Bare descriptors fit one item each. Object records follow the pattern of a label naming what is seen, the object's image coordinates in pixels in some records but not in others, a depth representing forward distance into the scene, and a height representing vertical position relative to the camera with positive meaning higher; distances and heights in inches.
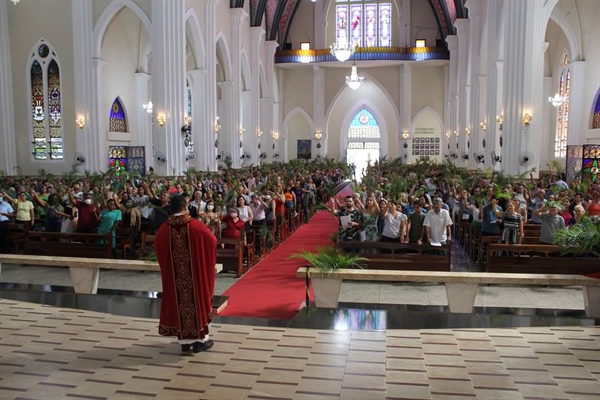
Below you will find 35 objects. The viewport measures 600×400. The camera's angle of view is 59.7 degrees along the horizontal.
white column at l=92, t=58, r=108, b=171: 791.1 +58.4
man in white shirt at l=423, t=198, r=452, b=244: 354.3 -39.2
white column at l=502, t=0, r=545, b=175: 639.8 +110.6
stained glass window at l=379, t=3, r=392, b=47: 1429.6 +388.1
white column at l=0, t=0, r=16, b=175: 815.1 +106.3
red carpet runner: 279.9 -75.9
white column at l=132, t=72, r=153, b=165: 1062.4 +105.8
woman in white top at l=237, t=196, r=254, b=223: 407.5 -34.1
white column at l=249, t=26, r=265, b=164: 1200.2 +179.6
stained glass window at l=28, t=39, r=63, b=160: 818.8 +100.4
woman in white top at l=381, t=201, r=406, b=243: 362.0 -40.5
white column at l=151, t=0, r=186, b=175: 717.3 +124.7
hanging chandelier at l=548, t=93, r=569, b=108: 872.0 +110.0
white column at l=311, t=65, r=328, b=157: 1469.0 +168.2
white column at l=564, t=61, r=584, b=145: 916.0 +107.5
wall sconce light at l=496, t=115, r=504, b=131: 705.6 +63.2
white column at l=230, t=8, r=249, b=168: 1049.5 +180.2
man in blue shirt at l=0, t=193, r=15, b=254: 404.5 -48.7
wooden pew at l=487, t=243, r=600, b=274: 314.2 -58.8
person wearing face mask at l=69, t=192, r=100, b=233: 398.3 -38.1
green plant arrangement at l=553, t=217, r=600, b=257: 264.1 -37.4
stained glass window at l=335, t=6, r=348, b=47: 1440.7 +401.7
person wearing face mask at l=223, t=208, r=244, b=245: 385.1 -43.3
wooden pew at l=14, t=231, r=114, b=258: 375.2 -56.3
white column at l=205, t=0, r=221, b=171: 887.7 +158.9
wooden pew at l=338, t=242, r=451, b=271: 323.6 -58.1
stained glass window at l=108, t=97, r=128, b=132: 1007.0 +97.2
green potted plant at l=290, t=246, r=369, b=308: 254.2 -55.3
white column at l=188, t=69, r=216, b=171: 878.4 +73.1
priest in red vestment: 193.8 -40.5
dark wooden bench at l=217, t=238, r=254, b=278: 359.9 -61.3
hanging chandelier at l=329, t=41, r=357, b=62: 965.8 +215.3
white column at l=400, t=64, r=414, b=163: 1432.1 +163.1
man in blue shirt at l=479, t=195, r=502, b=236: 380.2 -39.3
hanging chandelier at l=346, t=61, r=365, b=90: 1147.3 +191.7
